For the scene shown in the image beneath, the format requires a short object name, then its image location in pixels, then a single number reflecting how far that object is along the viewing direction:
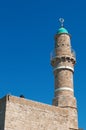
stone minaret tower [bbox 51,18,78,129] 29.56
